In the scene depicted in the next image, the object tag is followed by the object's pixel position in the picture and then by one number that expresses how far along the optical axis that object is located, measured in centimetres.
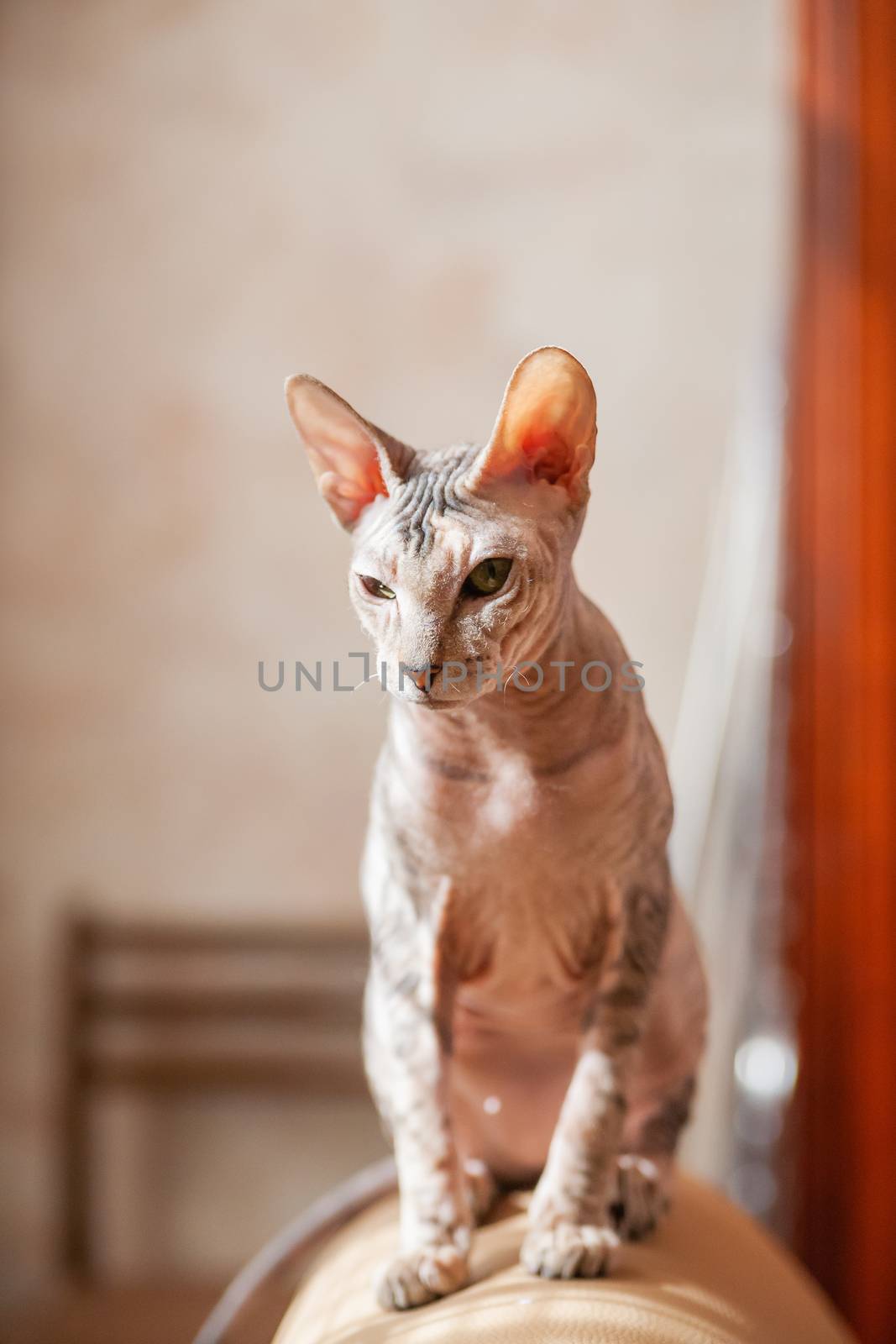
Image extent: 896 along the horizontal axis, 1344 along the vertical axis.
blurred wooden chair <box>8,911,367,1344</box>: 190
